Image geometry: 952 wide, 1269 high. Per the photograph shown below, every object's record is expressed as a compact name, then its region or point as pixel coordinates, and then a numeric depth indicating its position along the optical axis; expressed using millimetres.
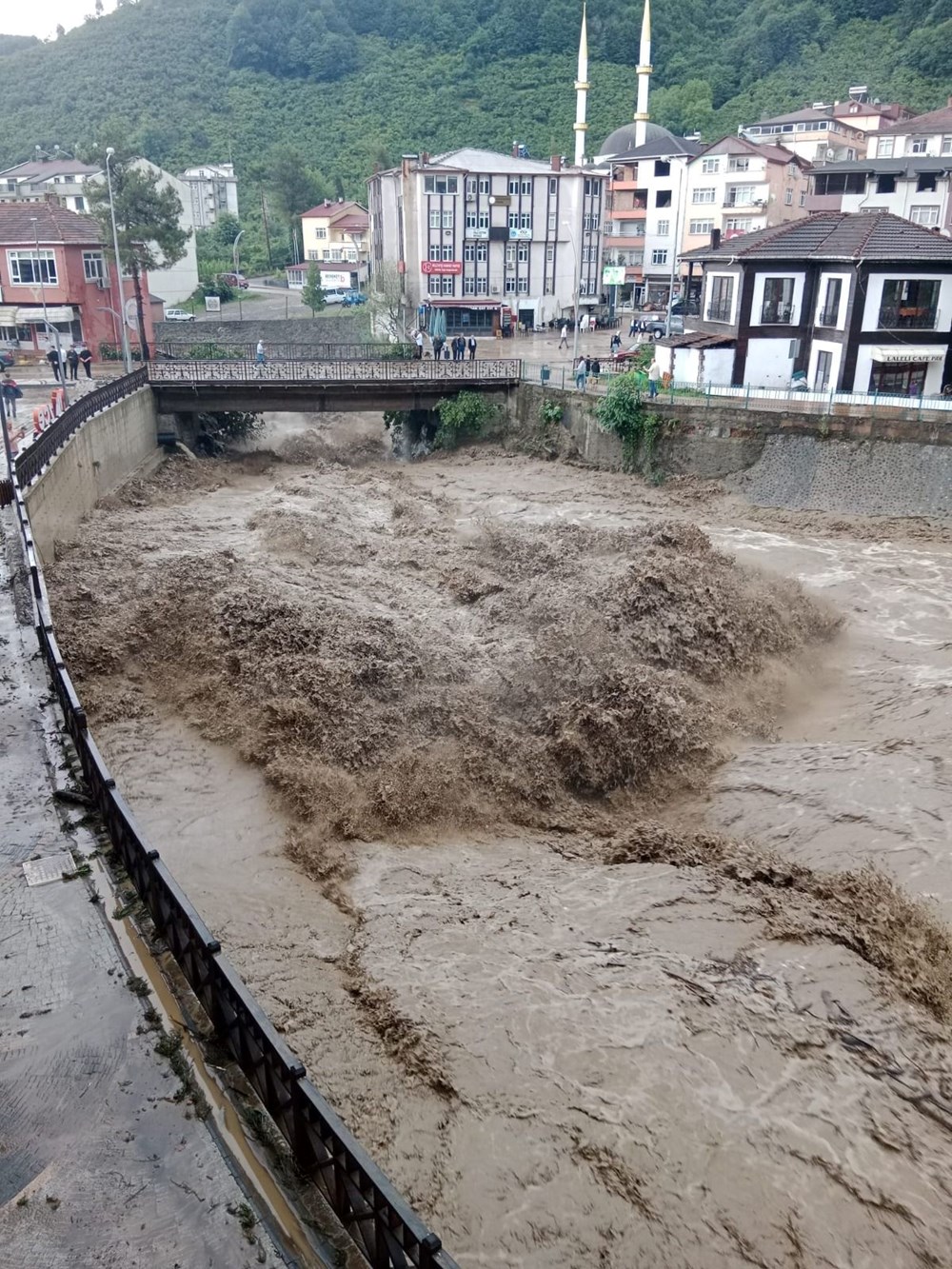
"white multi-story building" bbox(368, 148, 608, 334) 62219
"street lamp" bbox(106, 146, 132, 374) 41750
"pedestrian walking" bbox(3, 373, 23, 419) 34125
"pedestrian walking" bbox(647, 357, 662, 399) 40434
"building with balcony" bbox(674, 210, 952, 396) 35281
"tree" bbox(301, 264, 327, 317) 65250
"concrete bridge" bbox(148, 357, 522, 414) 39250
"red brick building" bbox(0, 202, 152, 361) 51656
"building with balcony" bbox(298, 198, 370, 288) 81125
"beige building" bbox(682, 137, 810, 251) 64500
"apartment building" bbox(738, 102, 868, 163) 73812
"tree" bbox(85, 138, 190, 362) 49219
